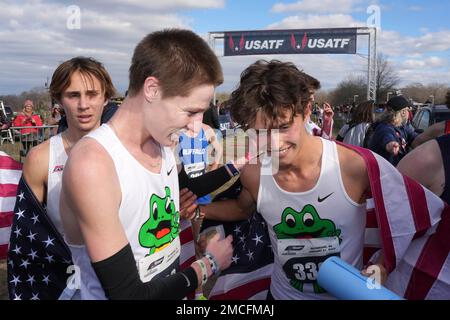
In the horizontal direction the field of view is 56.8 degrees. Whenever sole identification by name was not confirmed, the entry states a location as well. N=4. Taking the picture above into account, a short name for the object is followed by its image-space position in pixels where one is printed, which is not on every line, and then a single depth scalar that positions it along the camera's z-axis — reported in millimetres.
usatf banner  17016
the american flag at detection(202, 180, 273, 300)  2574
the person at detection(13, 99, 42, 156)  10788
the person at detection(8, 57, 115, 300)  2221
